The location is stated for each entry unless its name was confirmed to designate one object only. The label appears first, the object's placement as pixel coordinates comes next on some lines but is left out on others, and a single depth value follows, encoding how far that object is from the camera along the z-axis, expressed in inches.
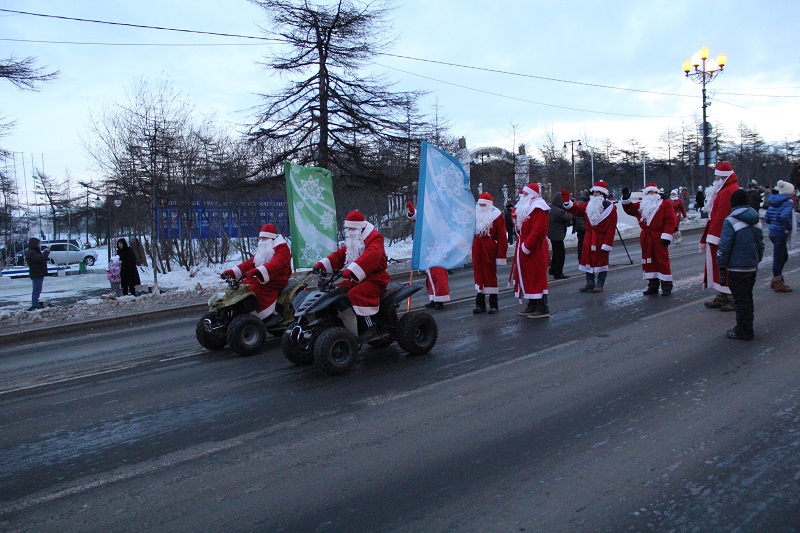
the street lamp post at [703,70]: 1002.7
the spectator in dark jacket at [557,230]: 595.8
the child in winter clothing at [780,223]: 425.1
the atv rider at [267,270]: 334.6
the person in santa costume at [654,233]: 437.1
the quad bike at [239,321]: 318.0
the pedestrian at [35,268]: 590.6
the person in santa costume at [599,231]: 462.6
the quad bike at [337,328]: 263.1
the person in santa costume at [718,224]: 366.0
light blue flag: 335.6
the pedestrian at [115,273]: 677.9
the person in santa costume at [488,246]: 403.9
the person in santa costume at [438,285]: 443.2
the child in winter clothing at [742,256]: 290.5
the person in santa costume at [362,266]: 272.7
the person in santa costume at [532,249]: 380.2
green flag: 482.3
